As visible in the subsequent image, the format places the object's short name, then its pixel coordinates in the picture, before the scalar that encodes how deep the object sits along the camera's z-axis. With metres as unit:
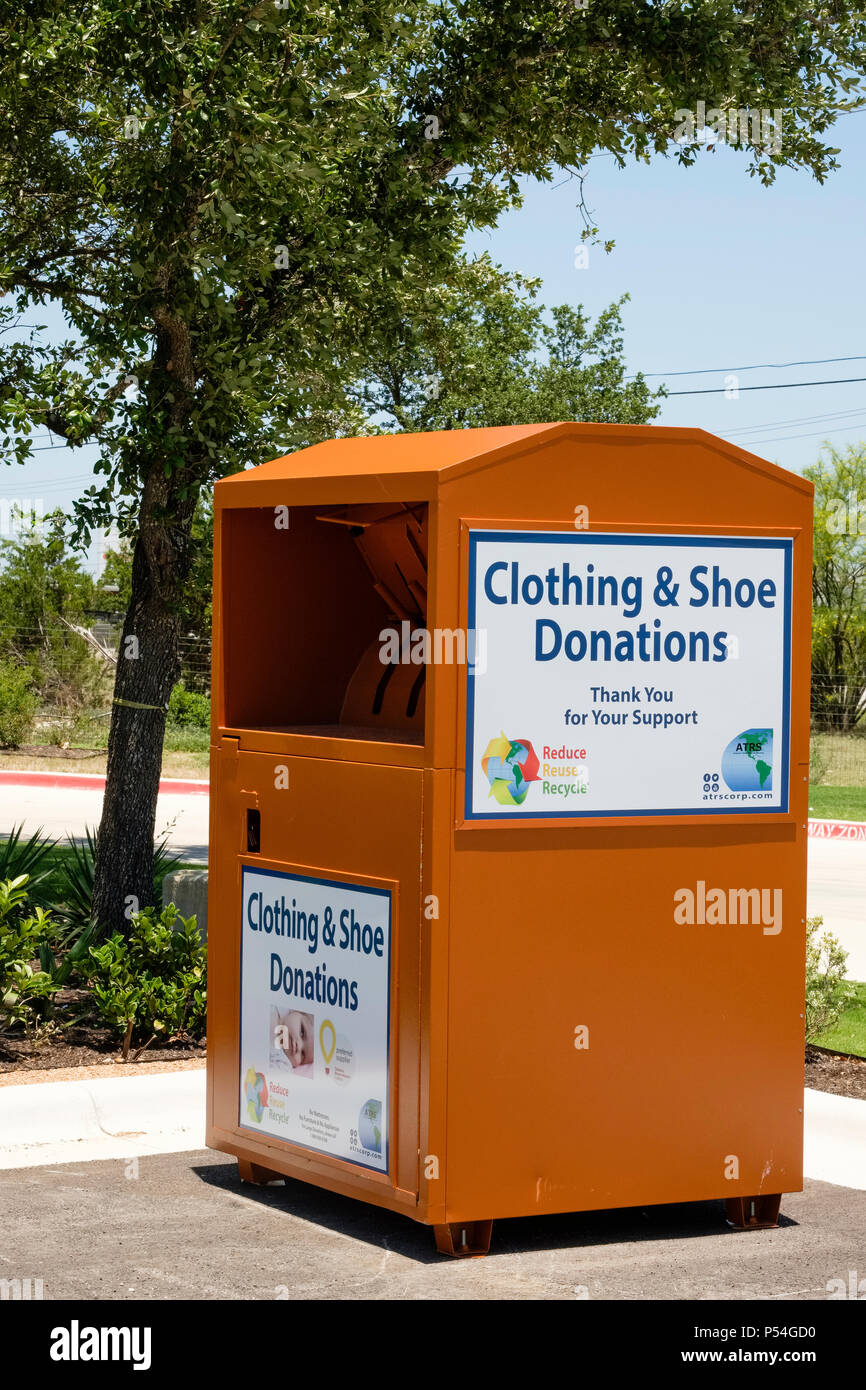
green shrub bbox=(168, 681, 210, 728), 31.52
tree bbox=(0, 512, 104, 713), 31.92
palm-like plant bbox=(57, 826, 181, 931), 9.47
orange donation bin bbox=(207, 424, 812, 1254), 4.91
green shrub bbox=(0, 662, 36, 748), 30.81
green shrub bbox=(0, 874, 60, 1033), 7.44
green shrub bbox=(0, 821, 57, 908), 9.86
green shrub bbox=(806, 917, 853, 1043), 7.63
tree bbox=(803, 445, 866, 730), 35.56
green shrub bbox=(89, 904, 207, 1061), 7.46
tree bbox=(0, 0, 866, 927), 8.01
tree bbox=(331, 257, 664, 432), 31.83
